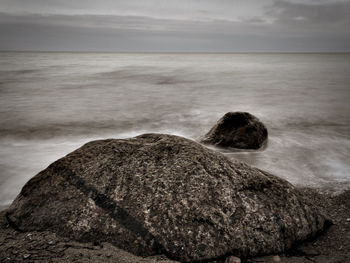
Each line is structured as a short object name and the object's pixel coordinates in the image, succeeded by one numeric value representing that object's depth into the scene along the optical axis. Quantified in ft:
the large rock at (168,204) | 7.18
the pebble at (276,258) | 7.21
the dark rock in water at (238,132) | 18.90
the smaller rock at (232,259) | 6.87
